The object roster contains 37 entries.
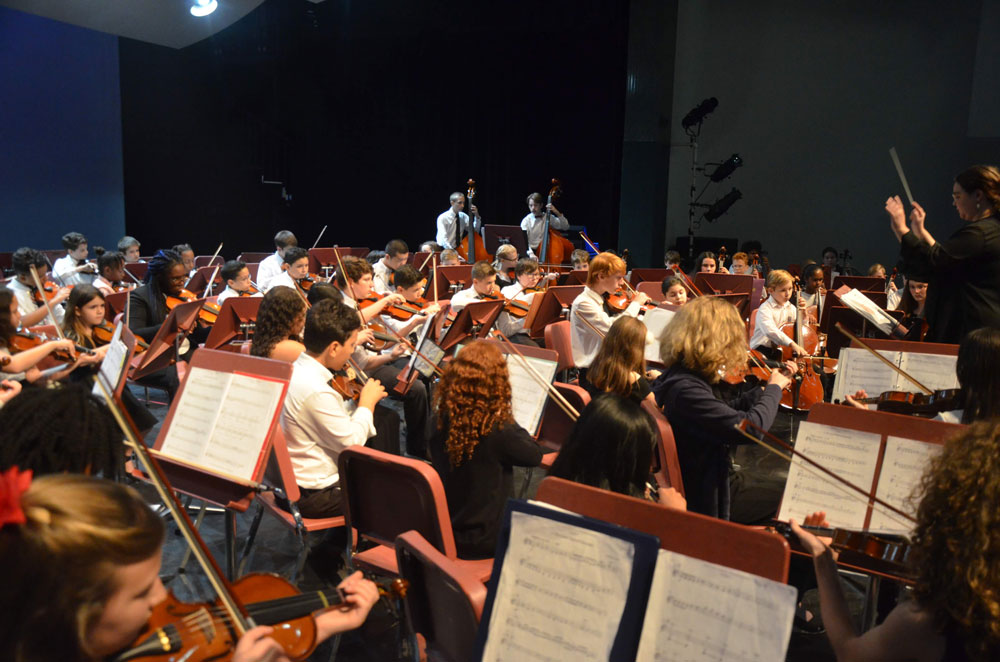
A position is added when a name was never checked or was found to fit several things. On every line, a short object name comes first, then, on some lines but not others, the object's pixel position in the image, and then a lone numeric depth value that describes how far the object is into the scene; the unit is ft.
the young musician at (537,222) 31.45
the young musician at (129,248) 25.39
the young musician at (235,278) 19.03
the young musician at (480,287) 18.31
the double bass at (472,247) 30.89
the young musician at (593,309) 15.38
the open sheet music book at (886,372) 9.55
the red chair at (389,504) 6.89
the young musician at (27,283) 16.51
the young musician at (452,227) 31.30
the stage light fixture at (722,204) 38.96
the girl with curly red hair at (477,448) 7.66
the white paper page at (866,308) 11.68
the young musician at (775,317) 16.20
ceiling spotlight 29.71
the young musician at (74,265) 21.80
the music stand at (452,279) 21.33
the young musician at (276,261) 23.67
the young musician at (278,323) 10.64
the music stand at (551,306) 17.60
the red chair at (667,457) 8.92
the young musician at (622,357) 8.96
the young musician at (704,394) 8.68
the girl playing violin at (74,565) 3.19
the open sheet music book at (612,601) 4.10
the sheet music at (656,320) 15.03
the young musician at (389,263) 22.31
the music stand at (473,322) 14.78
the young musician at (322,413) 8.56
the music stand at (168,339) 12.68
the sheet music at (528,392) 10.87
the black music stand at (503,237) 31.30
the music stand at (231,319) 15.31
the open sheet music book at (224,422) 7.72
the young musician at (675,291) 18.67
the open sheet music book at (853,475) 6.82
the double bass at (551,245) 30.19
